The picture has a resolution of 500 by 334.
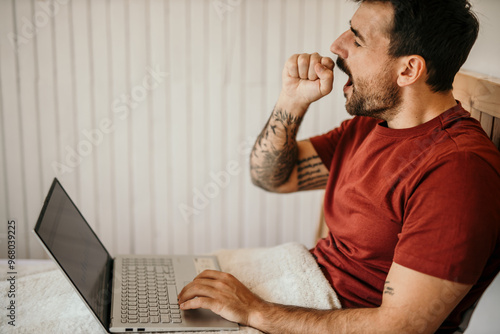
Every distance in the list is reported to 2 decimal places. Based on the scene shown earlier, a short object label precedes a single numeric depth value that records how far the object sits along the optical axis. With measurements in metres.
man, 0.92
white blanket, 1.04
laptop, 1.00
